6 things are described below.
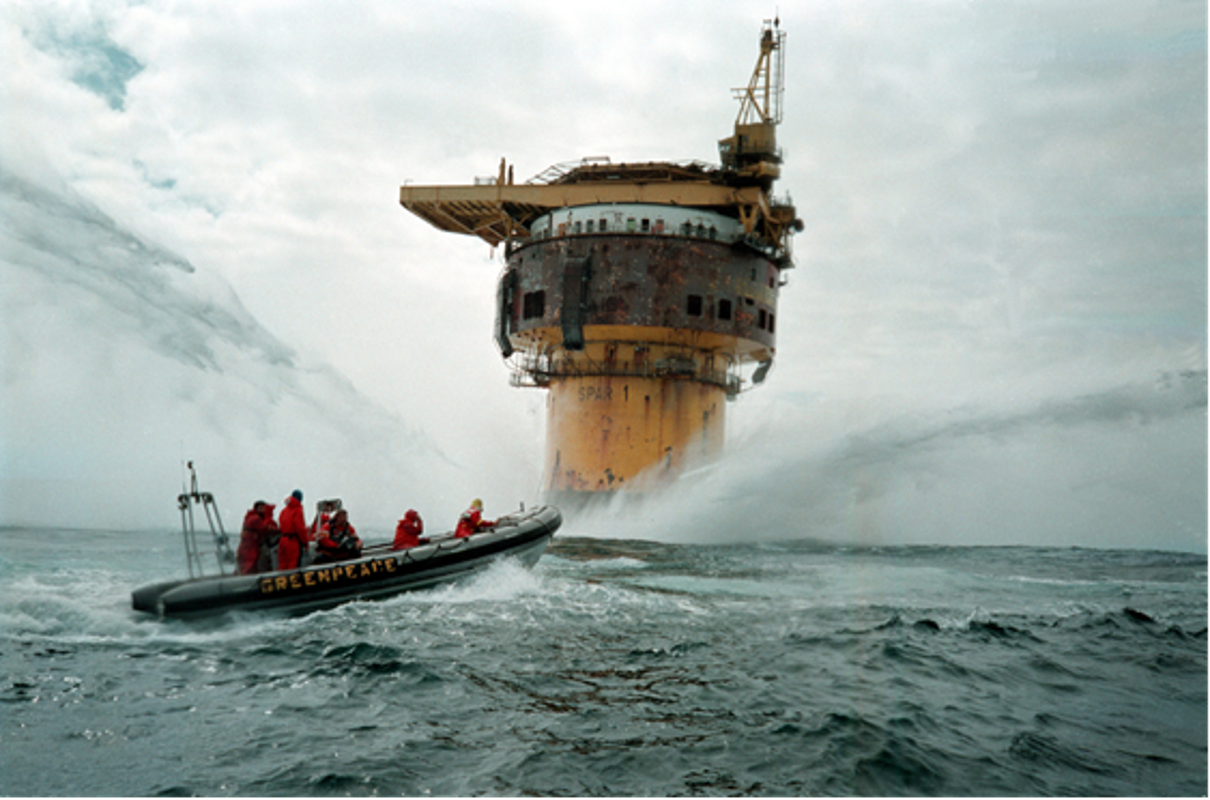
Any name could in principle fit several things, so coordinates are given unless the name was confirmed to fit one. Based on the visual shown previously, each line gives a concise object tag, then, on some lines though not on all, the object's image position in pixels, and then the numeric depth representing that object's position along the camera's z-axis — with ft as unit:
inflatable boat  40.09
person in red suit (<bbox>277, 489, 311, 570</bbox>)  44.93
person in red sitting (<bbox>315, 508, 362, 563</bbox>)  47.24
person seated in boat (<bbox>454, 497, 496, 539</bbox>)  53.83
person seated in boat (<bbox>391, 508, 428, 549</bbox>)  51.29
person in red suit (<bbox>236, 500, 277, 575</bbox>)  44.14
